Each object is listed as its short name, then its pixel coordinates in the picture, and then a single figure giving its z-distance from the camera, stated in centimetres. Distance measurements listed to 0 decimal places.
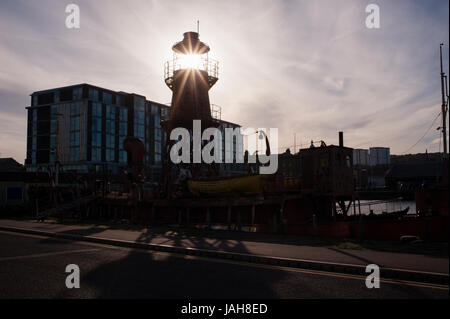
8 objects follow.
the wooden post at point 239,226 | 2205
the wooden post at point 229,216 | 2380
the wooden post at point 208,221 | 2356
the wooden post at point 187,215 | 2656
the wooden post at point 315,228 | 1895
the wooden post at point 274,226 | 1992
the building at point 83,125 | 8106
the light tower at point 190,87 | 3438
